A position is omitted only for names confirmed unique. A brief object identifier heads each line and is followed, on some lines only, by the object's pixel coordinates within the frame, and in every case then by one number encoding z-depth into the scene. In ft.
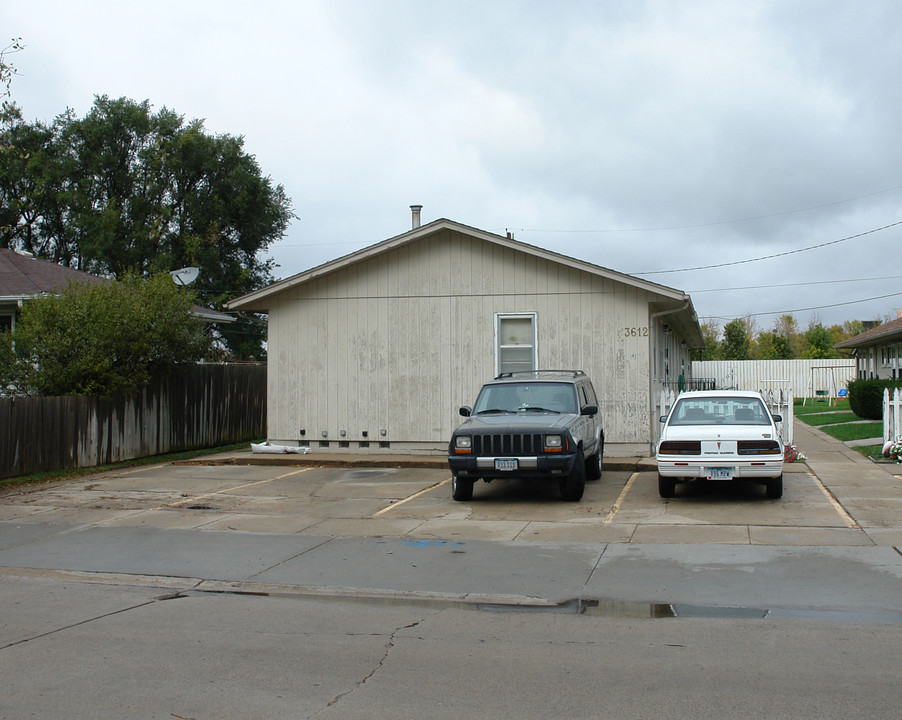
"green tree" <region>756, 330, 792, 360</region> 198.08
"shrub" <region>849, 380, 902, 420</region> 88.89
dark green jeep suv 40.81
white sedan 39.60
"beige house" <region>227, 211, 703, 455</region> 58.34
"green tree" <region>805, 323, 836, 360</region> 206.49
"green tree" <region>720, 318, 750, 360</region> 179.32
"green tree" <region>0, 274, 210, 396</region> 55.93
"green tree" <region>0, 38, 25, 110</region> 53.16
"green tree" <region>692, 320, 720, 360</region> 209.72
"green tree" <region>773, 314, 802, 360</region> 266.16
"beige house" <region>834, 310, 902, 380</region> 103.17
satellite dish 92.38
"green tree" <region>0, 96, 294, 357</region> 137.49
